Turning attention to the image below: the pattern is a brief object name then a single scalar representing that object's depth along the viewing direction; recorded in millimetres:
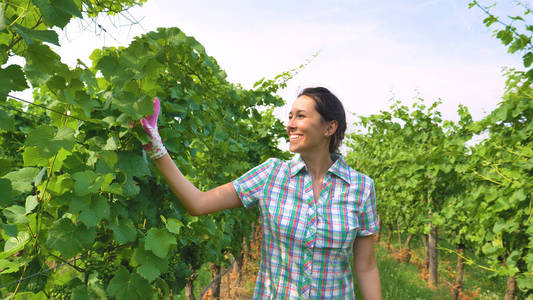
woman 1899
